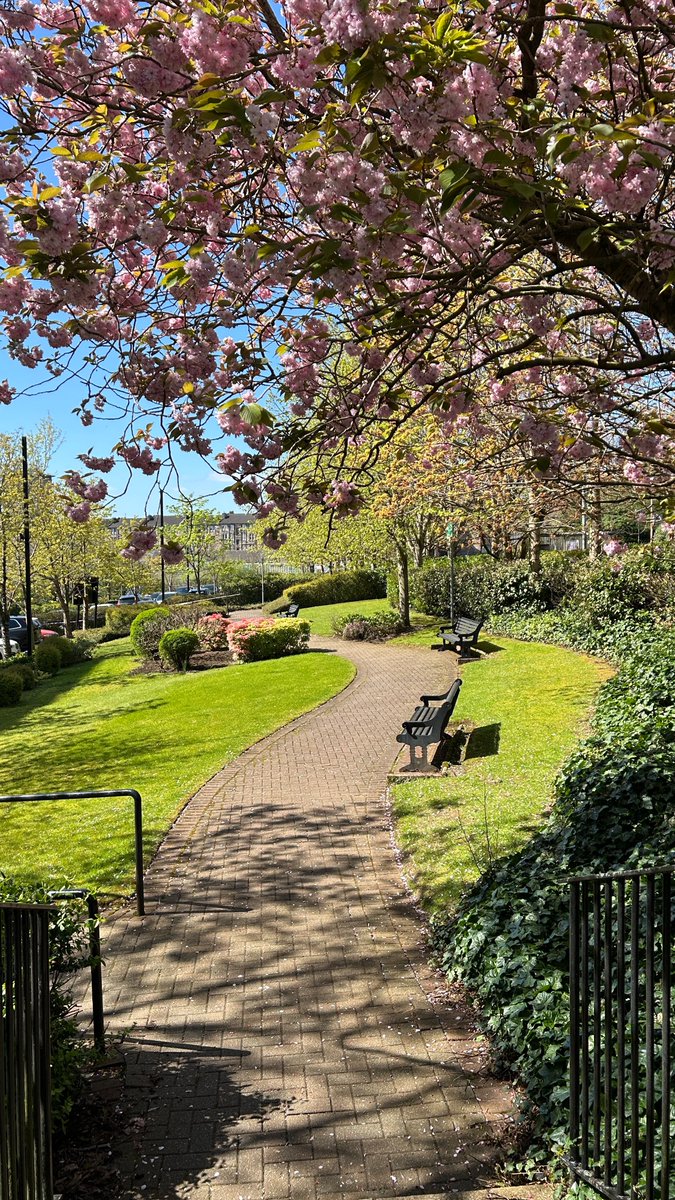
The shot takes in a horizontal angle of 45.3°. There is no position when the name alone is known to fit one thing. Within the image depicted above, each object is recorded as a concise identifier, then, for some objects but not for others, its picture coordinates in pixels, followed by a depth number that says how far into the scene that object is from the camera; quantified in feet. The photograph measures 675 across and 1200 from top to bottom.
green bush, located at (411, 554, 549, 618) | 73.82
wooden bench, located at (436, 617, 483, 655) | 61.93
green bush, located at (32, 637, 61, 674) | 84.33
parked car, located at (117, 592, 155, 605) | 172.02
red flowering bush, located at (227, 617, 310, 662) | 71.36
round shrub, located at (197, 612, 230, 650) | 80.38
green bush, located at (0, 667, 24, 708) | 67.36
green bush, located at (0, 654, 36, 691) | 74.96
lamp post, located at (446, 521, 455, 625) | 63.21
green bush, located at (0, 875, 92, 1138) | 11.59
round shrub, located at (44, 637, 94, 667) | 91.30
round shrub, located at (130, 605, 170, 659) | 82.33
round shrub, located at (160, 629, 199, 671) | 73.72
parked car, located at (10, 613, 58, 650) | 107.55
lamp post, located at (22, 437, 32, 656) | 75.20
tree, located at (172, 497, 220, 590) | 125.36
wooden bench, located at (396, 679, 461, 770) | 31.32
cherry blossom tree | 10.23
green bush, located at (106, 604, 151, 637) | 120.57
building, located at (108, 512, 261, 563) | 143.02
